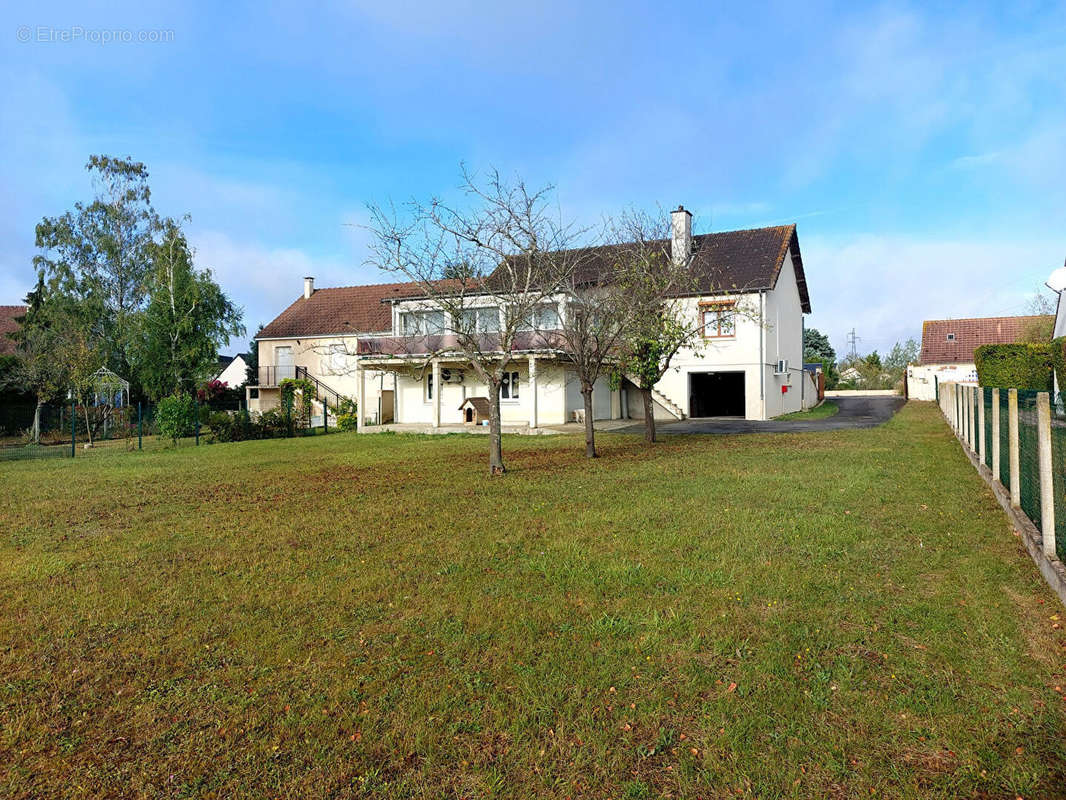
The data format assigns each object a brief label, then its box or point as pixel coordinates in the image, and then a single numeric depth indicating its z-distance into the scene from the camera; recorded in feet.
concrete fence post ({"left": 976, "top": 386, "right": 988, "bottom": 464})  33.54
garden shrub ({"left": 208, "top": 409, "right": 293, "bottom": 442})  74.44
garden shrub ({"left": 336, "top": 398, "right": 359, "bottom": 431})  91.56
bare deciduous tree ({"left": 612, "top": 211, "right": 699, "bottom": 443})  54.08
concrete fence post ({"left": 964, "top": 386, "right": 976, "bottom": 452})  40.36
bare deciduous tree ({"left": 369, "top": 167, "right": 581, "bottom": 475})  41.19
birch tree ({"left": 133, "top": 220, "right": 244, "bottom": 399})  103.19
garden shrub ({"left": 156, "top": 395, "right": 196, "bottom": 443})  70.79
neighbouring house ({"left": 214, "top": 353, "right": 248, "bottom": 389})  195.62
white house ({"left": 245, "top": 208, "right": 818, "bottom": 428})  85.71
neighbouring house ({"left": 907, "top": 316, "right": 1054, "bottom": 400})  139.13
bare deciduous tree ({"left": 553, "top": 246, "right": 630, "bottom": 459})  48.47
